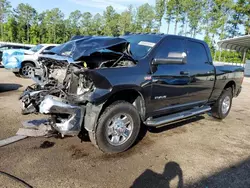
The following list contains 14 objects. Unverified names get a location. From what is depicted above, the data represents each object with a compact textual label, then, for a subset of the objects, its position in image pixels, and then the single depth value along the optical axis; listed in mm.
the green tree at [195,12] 39997
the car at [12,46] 15584
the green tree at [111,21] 50156
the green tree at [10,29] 51047
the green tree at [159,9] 44478
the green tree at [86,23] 54781
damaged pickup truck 3316
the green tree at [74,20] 56219
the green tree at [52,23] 53594
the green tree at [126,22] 48344
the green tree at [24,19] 52625
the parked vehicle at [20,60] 10359
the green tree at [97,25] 53344
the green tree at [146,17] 46562
